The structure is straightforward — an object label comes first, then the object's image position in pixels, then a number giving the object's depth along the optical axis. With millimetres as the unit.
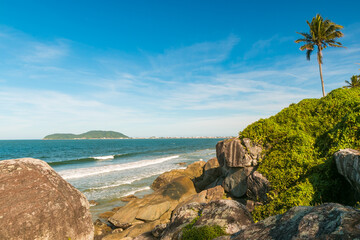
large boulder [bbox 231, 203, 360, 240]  2877
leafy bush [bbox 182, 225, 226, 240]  6130
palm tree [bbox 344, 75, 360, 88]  49188
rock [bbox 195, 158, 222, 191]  18238
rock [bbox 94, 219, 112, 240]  13517
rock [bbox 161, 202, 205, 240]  7405
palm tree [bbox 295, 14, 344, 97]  29891
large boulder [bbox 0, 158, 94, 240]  5891
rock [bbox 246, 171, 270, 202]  9992
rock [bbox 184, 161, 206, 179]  24525
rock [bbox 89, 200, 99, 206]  19331
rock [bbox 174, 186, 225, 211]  12867
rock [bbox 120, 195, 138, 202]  20228
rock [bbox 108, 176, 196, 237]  13482
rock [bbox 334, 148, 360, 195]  6648
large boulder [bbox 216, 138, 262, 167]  11375
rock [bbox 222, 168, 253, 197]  11527
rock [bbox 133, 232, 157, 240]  9242
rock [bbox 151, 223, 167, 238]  9162
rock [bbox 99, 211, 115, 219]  16572
